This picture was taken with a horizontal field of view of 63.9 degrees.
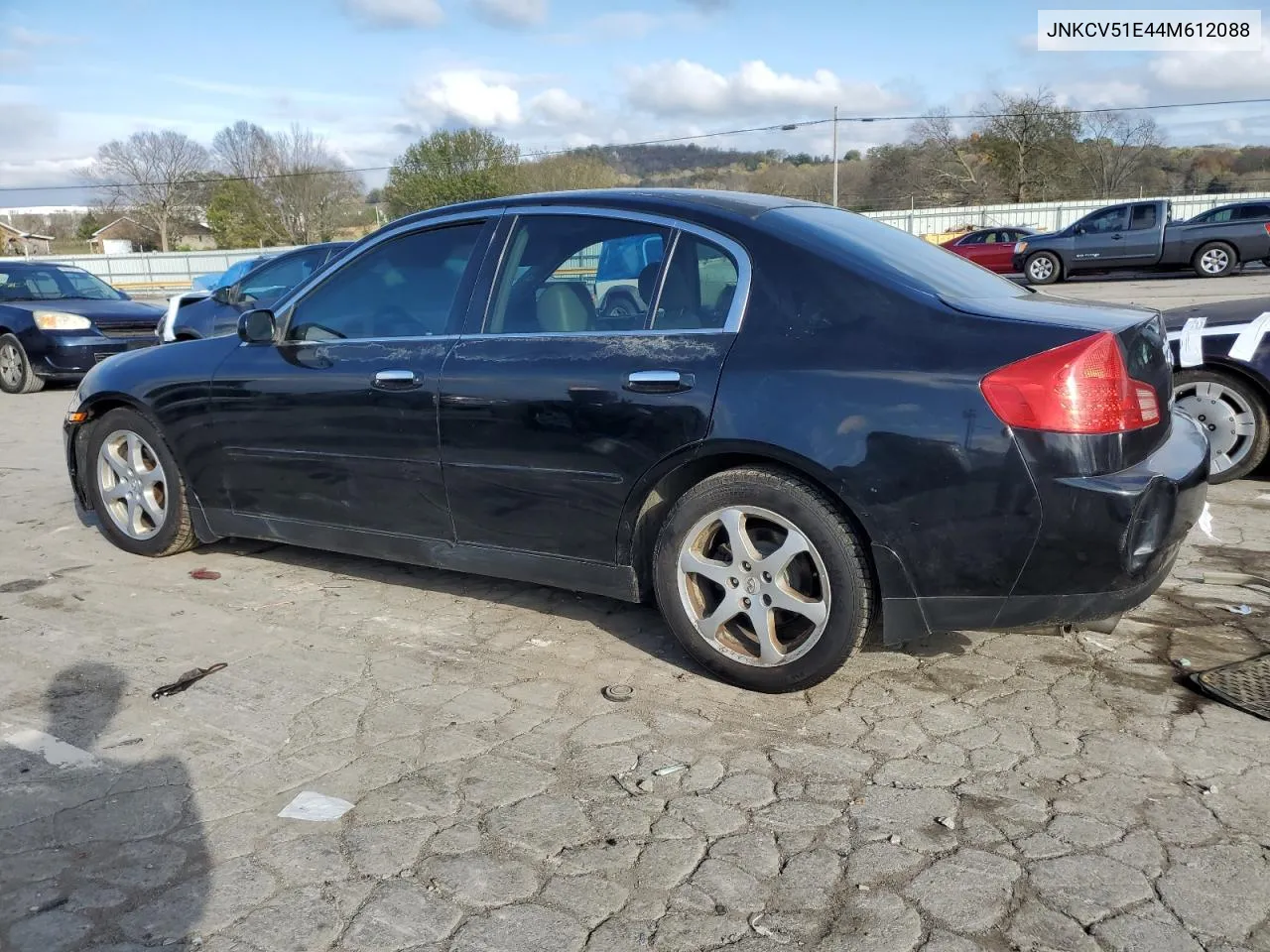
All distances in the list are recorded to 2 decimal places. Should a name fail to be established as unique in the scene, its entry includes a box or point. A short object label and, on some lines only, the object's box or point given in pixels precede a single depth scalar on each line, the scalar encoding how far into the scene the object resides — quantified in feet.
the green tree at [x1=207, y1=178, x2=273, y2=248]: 197.47
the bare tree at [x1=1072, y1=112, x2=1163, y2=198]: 175.01
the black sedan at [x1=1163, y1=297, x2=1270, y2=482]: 17.76
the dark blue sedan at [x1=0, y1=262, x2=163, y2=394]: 37.73
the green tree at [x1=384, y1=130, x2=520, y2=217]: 179.73
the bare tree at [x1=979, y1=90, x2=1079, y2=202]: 167.02
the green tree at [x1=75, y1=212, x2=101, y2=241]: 250.37
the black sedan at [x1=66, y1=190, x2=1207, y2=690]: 9.74
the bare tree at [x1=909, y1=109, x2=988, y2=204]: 187.32
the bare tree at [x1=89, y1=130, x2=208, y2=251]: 202.18
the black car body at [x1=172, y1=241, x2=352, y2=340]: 34.73
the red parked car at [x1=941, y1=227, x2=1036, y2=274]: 86.58
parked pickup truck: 69.21
